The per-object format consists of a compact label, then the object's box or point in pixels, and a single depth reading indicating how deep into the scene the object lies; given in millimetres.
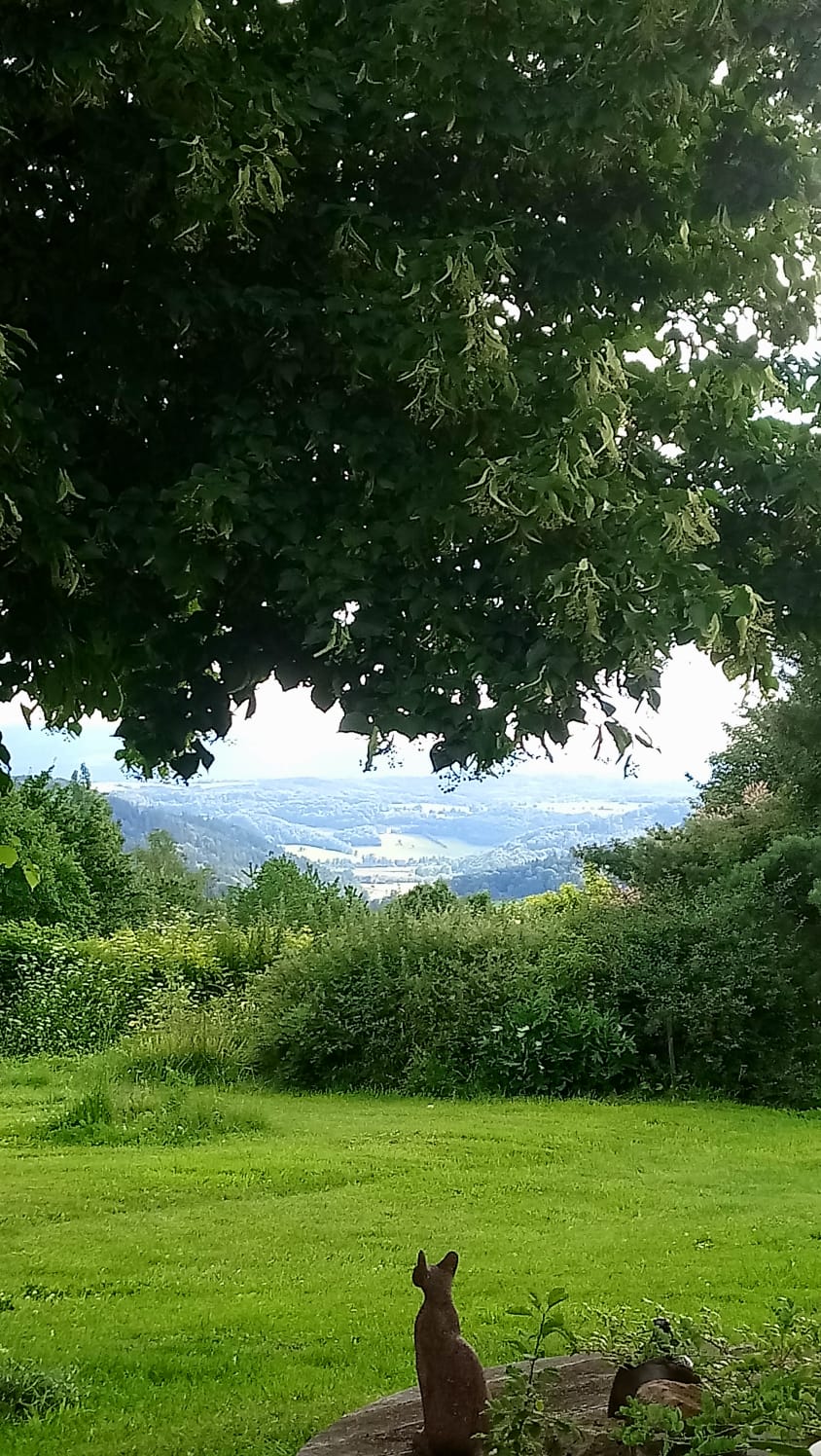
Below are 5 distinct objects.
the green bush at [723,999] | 7871
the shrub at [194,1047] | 8164
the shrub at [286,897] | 10703
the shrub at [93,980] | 9398
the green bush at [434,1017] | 7988
